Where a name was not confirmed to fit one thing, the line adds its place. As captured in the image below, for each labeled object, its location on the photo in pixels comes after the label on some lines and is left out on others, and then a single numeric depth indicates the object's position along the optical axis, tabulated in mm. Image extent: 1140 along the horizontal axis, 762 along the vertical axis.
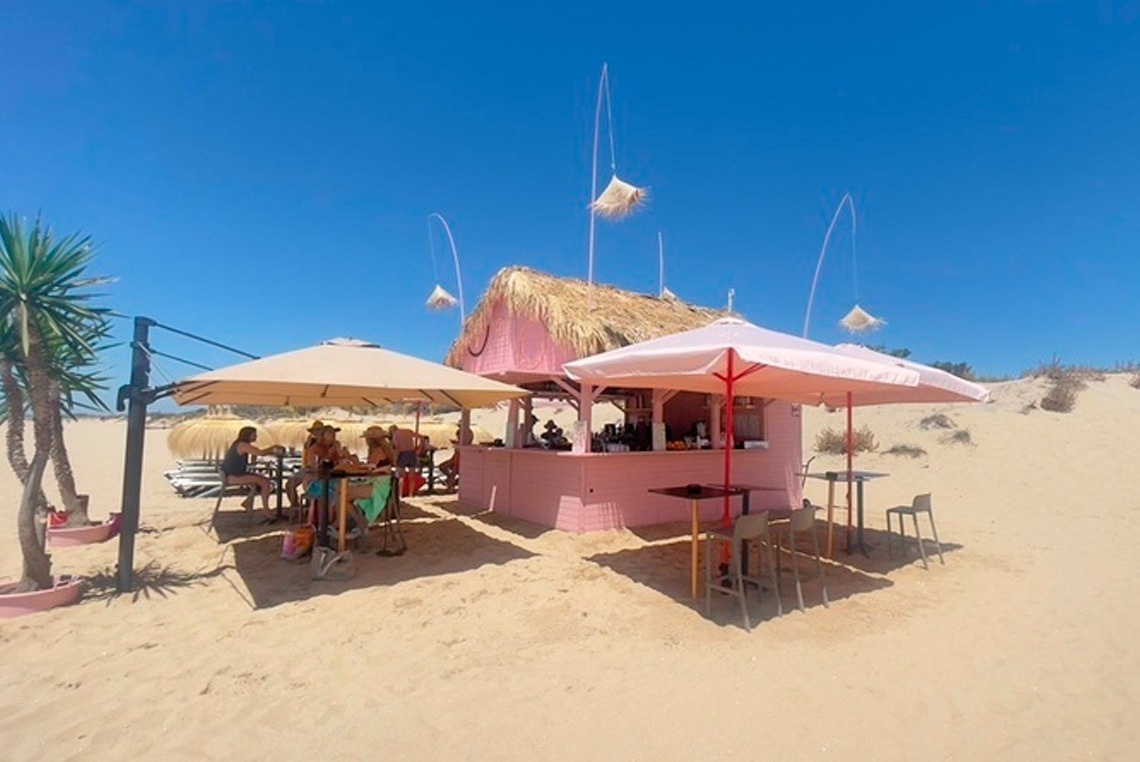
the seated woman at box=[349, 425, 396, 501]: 7426
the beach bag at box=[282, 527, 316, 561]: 6395
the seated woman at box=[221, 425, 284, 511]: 8406
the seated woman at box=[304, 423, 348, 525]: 6465
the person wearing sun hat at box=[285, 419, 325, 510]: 7303
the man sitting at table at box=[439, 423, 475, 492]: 12016
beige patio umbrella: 5219
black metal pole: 5172
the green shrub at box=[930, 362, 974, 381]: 31906
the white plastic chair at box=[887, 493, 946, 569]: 6439
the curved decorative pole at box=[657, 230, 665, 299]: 12234
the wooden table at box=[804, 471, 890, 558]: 6809
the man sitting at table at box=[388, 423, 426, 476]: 10867
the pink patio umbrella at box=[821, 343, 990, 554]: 6156
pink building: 8117
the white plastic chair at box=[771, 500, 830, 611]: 4969
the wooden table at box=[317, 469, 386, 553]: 5895
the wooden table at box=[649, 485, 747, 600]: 5047
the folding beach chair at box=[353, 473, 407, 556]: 6156
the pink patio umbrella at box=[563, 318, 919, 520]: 4398
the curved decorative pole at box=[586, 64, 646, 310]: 8531
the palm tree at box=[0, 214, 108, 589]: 4875
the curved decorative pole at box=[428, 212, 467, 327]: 13773
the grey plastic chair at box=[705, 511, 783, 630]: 4629
